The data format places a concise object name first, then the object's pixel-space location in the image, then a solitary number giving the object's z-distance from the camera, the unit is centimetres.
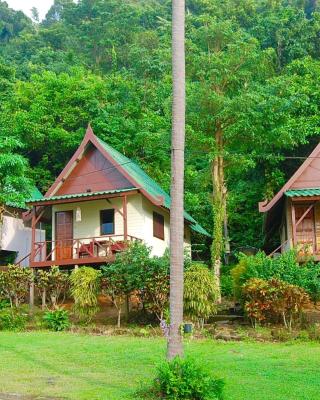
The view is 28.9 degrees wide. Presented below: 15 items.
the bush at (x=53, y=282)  2023
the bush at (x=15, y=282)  2019
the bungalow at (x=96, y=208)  2369
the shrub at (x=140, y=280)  1794
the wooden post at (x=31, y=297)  2119
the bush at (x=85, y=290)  1858
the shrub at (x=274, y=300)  1691
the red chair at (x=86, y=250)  2300
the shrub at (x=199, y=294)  1775
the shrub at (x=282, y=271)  1795
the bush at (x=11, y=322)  1856
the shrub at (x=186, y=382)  865
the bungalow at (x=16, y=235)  2936
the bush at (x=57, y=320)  1834
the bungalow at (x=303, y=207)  2205
